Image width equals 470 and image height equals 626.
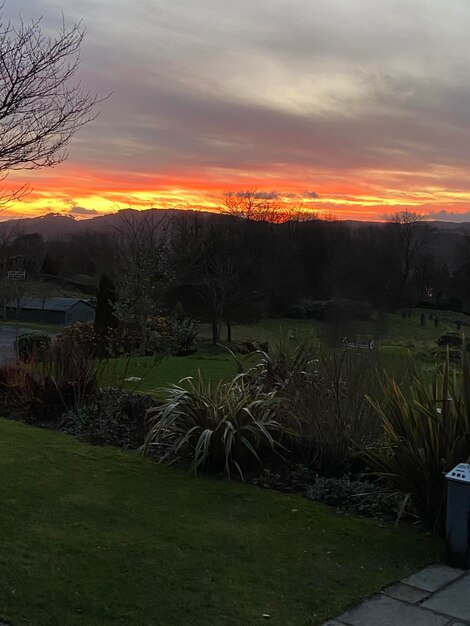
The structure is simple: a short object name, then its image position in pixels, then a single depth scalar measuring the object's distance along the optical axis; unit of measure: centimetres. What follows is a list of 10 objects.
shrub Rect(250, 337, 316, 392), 648
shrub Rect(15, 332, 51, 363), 1357
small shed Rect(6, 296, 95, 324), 3419
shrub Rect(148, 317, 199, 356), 1655
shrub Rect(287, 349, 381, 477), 513
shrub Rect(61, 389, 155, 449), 647
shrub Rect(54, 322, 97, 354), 1562
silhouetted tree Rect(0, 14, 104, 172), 484
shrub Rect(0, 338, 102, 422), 756
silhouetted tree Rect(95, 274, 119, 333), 1706
